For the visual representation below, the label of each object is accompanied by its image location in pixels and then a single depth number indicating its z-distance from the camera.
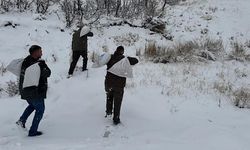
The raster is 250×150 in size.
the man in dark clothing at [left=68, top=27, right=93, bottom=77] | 11.21
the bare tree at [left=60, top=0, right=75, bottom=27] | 16.06
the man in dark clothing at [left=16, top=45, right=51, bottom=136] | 7.46
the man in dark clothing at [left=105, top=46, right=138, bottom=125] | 8.15
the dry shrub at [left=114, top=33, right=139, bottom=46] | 15.06
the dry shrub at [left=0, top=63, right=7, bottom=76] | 11.62
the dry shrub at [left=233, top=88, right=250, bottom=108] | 9.86
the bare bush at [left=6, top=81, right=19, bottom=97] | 10.39
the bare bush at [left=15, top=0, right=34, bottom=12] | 16.31
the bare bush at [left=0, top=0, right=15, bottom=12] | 15.94
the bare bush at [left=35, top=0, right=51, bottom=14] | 16.62
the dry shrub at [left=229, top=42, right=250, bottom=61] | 13.58
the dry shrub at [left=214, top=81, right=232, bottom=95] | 10.51
